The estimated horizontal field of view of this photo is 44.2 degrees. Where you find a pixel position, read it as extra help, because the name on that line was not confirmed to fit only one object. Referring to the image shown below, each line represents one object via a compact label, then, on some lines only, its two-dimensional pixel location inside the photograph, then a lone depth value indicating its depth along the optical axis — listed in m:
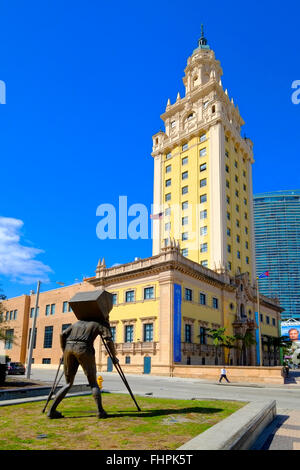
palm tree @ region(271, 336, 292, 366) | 53.72
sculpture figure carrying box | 9.51
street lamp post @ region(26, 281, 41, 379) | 26.36
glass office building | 178.50
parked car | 38.50
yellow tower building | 51.97
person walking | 30.33
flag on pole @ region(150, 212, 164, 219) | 47.62
